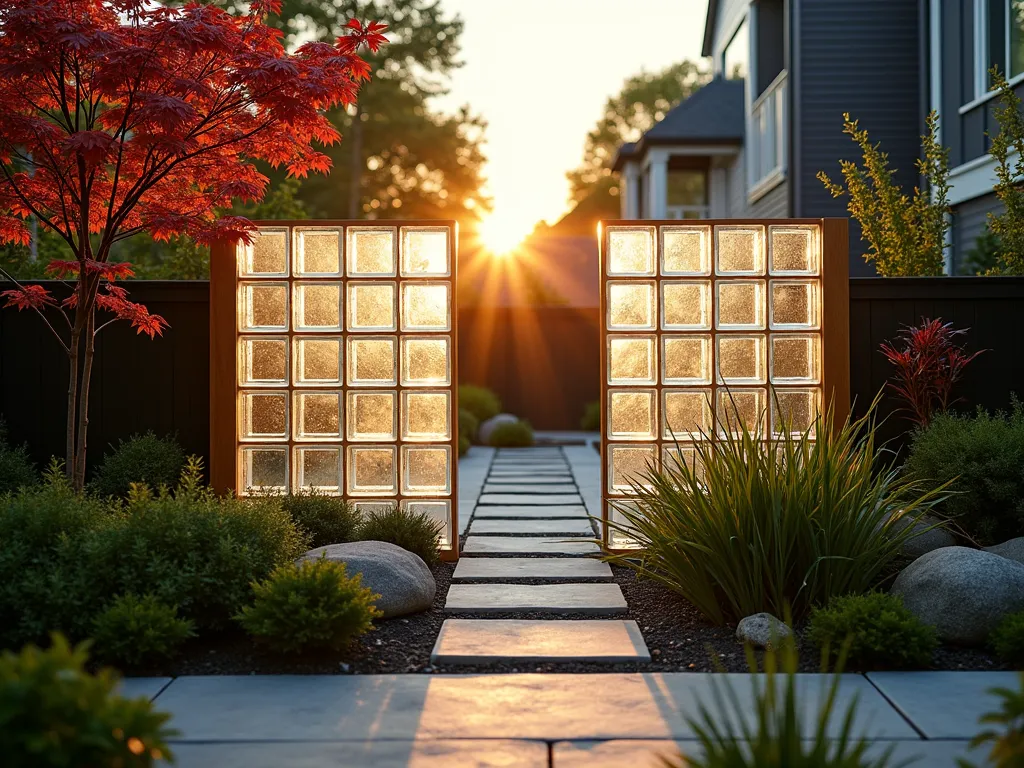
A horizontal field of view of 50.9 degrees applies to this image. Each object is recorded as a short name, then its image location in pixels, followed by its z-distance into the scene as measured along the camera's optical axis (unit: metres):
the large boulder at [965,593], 4.29
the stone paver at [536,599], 5.00
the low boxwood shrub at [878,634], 3.98
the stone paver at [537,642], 4.20
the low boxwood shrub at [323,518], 5.74
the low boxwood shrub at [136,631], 3.90
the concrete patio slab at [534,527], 7.09
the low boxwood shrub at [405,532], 5.84
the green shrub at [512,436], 13.87
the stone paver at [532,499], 8.52
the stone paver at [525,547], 6.39
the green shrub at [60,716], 2.24
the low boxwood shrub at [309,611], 3.98
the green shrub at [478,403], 14.80
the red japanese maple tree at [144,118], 5.22
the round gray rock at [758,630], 4.28
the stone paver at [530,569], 5.72
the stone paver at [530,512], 7.79
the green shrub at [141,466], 6.41
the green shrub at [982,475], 5.43
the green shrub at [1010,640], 4.03
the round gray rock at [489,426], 14.27
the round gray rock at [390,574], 4.78
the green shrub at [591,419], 15.58
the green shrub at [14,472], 6.19
